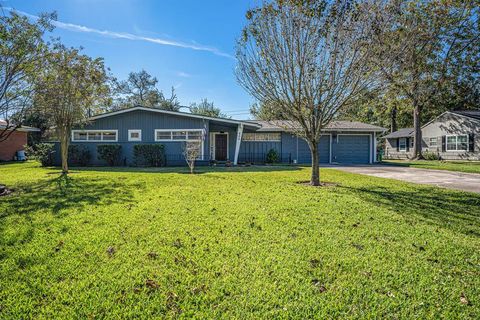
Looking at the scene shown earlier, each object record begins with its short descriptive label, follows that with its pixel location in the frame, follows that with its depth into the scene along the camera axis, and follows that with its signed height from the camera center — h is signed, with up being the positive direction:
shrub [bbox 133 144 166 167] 15.59 +0.17
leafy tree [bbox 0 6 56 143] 6.97 +2.73
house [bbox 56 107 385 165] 16.31 +1.53
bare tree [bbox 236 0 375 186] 7.23 +2.85
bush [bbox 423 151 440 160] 25.50 -0.28
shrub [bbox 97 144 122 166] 15.92 +0.27
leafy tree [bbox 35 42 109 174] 9.49 +2.82
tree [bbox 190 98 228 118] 44.98 +8.28
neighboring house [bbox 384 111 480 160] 23.33 +1.67
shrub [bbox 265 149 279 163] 19.08 -0.10
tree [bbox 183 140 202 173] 11.52 +0.16
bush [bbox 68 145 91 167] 15.92 +0.10
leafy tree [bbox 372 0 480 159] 7.25 +4.00
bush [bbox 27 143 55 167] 15.17 +0.23
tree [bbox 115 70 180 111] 41.19 +10.05
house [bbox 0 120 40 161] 21.28 +1.12
